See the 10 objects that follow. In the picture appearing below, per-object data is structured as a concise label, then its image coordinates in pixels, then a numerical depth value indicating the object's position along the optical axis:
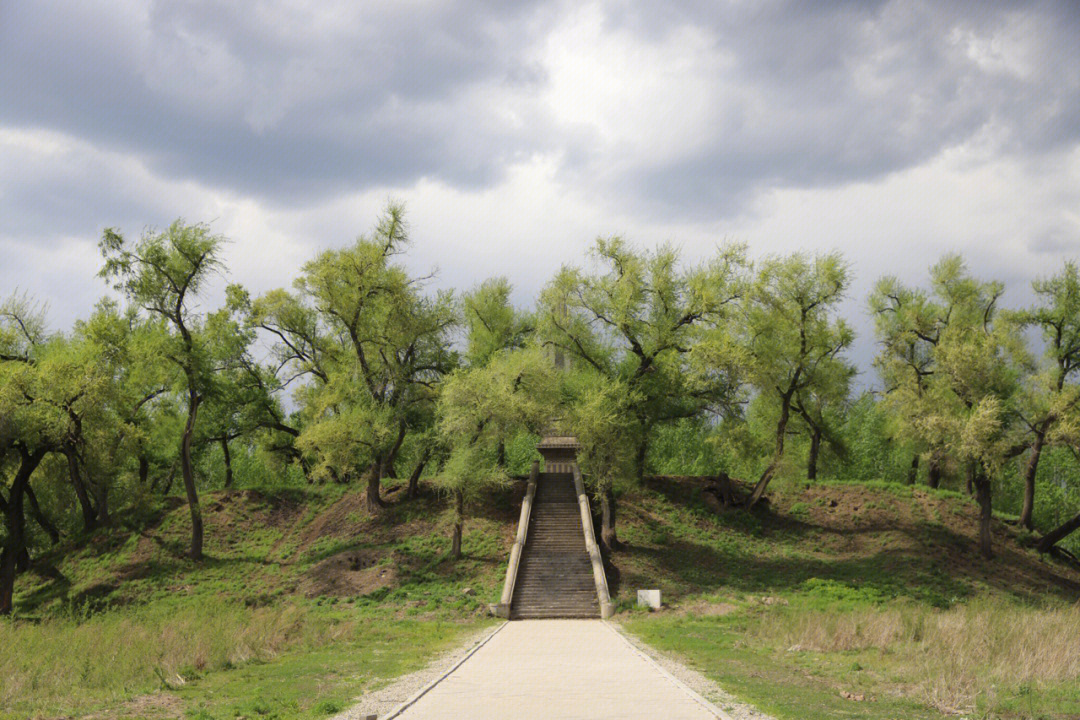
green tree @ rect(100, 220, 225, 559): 31.47
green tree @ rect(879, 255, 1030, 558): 30.11
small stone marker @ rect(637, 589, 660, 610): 26.36
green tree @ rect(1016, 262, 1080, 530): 32.12
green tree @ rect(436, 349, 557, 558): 29.59
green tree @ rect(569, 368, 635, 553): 30.41
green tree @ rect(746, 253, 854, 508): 33.69
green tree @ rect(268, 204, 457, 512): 32.62
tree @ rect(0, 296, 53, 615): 27.19
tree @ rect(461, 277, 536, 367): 39.69
